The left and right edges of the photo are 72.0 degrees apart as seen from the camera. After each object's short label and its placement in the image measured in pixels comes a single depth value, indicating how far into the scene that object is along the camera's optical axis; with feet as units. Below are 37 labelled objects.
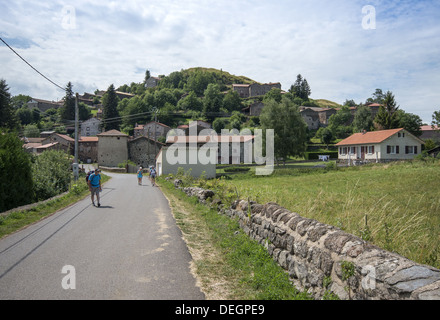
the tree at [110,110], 325.62
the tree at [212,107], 381.60
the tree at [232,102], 437.58
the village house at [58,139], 276.29
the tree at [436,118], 222.69
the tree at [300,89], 537.24
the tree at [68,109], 338.13
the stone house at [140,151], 235.20
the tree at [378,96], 506.68
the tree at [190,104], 427.12
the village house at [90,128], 345.10
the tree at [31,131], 316.77
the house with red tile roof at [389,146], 163.73
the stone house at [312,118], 391.86
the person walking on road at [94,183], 50.08
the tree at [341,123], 307.17
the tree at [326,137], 274.73
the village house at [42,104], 458.91
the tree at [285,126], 176.55
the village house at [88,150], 267.80
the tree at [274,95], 457.27
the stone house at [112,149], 236.22
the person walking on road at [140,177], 98.73
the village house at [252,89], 541.34
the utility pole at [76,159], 85.23
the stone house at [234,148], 239.50
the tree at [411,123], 244.83
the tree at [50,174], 66.23
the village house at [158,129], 310.45
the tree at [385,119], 219.41
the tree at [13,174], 48.37
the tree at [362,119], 306.35
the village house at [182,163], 134.82
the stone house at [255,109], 392.29
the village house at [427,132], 332.19
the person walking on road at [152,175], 97.91
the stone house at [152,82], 636.07
